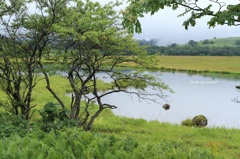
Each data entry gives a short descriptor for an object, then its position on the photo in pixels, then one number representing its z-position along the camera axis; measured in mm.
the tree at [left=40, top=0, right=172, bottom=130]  11586
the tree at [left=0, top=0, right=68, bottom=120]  11516
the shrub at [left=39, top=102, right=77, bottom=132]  9316
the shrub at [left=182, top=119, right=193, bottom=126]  19938
